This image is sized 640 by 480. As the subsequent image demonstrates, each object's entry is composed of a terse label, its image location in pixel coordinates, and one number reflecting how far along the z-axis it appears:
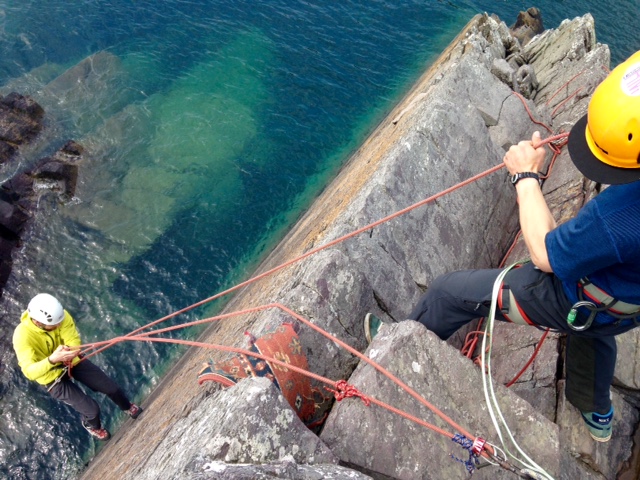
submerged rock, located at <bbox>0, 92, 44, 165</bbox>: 13.50
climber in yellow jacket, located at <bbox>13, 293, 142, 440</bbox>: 6.84
